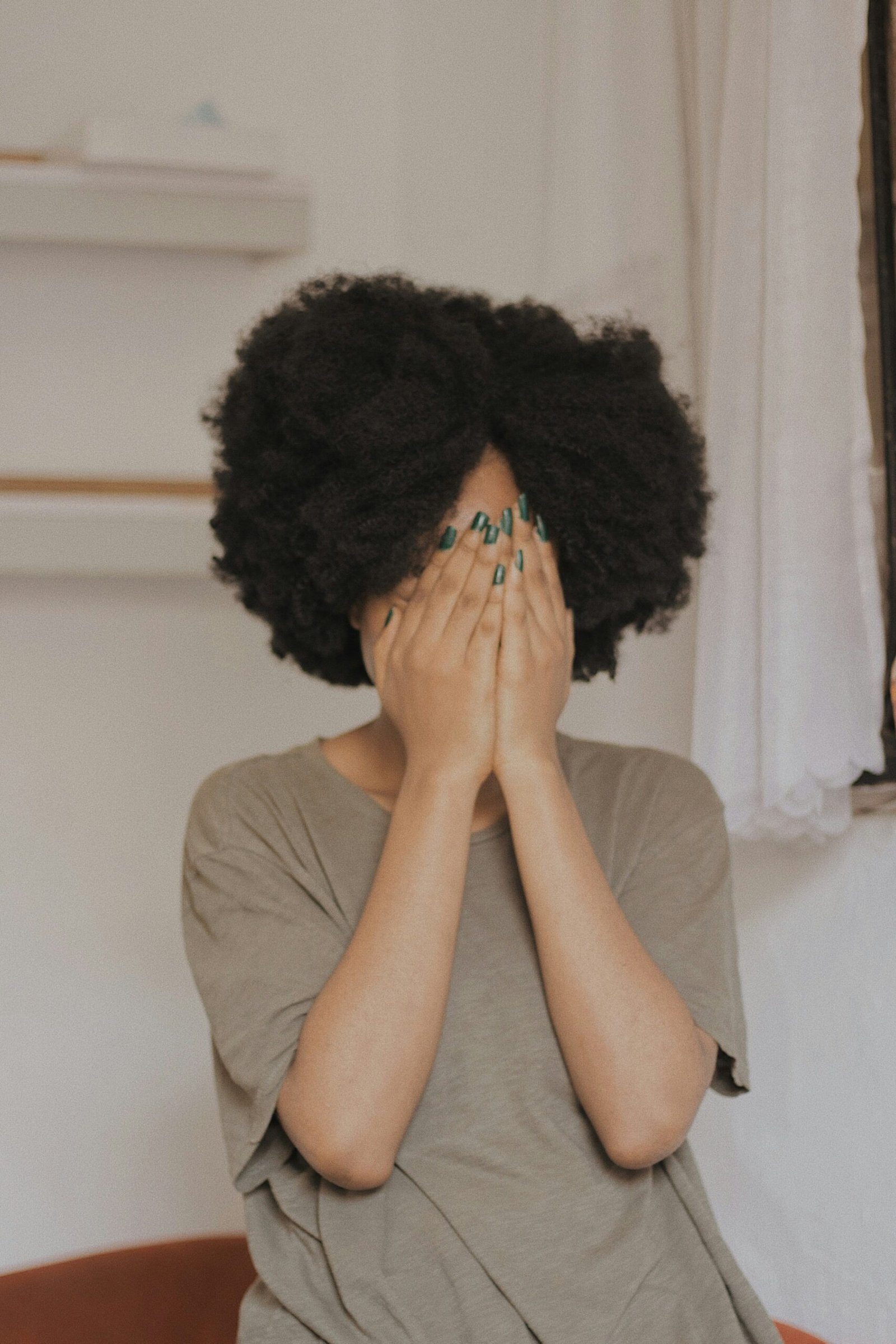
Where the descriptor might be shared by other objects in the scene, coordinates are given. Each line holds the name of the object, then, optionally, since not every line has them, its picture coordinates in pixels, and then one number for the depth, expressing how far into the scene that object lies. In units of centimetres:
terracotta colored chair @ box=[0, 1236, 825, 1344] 236
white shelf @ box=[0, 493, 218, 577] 234
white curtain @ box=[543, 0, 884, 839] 211
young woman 183
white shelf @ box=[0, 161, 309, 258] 232
